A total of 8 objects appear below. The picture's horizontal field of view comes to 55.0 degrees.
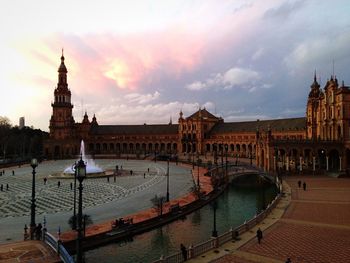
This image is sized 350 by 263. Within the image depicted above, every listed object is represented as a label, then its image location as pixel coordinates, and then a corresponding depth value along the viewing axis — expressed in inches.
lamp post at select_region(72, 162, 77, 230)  1096.2
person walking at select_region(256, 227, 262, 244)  952.9
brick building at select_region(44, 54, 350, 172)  2687.0
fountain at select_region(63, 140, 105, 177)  2630.7
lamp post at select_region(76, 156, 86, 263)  558.3
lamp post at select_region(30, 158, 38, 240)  874.1
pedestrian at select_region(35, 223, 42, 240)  858.7
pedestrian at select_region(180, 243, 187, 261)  828.0
